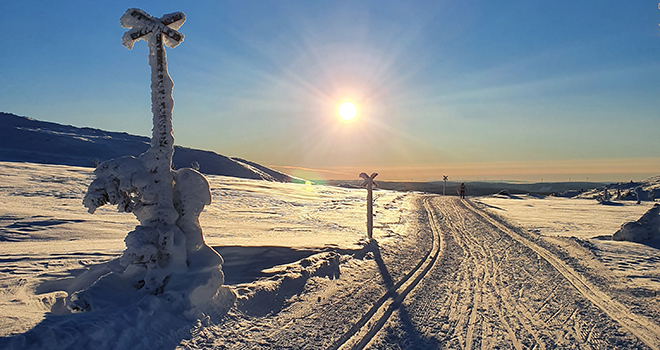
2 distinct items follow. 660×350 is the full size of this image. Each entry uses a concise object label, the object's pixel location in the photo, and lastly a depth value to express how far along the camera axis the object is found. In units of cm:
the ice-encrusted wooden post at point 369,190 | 1617
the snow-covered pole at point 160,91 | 677
